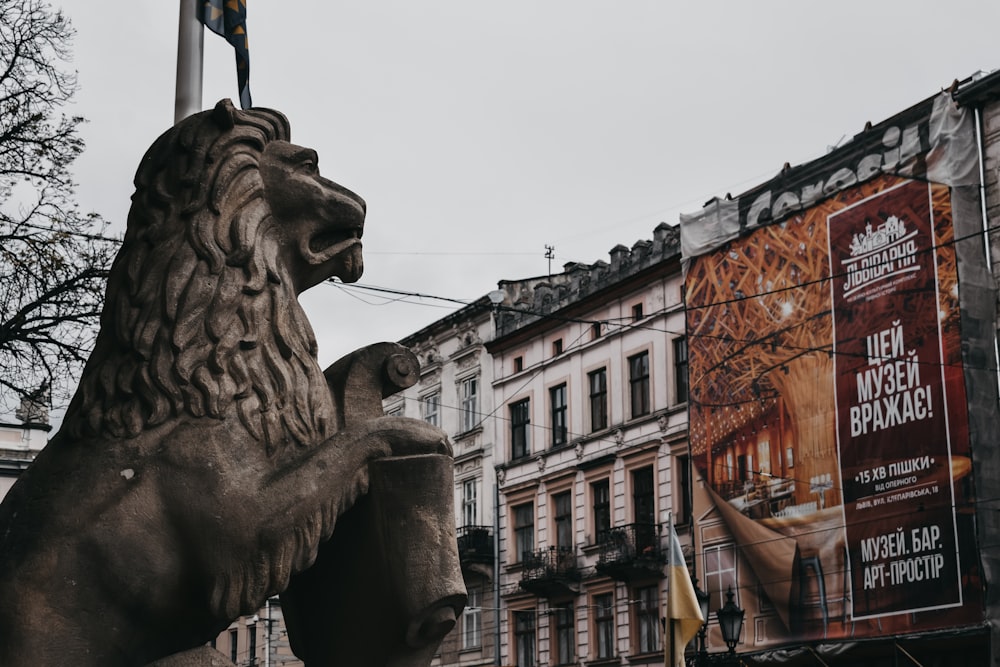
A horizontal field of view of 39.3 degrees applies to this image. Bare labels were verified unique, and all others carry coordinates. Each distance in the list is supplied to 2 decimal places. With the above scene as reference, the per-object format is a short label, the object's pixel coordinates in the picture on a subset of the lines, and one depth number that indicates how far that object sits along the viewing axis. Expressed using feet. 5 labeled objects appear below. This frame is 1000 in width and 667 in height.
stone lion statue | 12.53
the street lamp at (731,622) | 62.49
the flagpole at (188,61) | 23.88
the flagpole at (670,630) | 56.70
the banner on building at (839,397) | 85.15
